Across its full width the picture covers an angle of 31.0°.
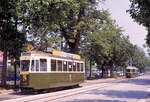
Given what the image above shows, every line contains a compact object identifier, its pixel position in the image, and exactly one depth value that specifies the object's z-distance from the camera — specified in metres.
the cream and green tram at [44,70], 19.33
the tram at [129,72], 66.88
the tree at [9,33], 20.14
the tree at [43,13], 20.06
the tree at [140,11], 14.77
